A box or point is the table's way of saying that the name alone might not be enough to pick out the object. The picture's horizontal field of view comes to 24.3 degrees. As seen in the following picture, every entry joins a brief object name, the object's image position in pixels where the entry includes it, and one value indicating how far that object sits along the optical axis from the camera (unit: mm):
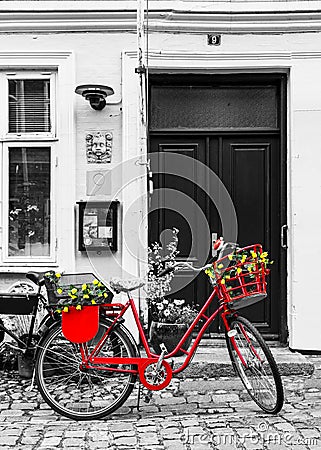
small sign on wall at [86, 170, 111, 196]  7582
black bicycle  6570
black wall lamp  7293
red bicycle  5527
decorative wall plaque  7559
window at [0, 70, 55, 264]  7652
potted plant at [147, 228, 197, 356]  6629
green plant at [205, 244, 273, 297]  5500
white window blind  7672
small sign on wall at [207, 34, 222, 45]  7602
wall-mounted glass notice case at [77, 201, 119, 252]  7535
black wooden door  7781
